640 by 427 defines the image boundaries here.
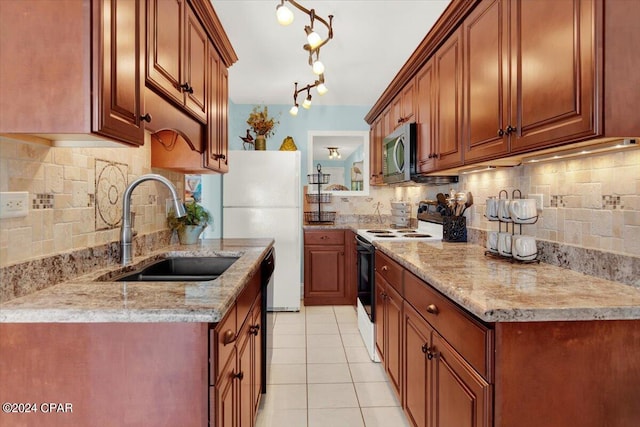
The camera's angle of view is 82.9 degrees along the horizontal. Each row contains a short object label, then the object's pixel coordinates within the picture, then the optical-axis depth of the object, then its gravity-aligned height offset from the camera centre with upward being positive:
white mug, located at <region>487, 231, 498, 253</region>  1.88 -0.16
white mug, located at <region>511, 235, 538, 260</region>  1.68 -0.17
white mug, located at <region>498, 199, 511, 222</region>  1.77 +0.01
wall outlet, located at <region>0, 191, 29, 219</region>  1.07 +0.02
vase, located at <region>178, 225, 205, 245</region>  2.38 -0.15
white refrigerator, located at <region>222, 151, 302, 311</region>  3.91 +0.06
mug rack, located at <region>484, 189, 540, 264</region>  1.70 -0.09
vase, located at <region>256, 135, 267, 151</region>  4.04 +0.76
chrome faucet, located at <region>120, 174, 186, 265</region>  1.62 -0.06
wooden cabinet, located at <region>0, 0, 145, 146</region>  0.94 +0.38
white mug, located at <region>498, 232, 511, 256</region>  1.78 -0.16
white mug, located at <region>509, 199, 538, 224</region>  1.69 +0.00
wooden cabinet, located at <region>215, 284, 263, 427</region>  1.08 -0.60
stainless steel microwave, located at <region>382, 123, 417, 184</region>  2.81 +0.49
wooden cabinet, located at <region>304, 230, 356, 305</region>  4.08 -0.65
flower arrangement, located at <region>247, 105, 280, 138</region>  3.99 +0.98
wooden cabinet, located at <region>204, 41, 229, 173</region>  2.16 +0.62
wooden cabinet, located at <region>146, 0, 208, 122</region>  1.38 +0.70
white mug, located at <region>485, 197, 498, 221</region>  1.89 +0.01
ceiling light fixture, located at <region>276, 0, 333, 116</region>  1.78 +0.97
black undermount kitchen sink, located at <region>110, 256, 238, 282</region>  2.02 -0.30
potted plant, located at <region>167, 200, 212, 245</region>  2.39 -0.08
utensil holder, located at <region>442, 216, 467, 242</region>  2.55 -0.12
